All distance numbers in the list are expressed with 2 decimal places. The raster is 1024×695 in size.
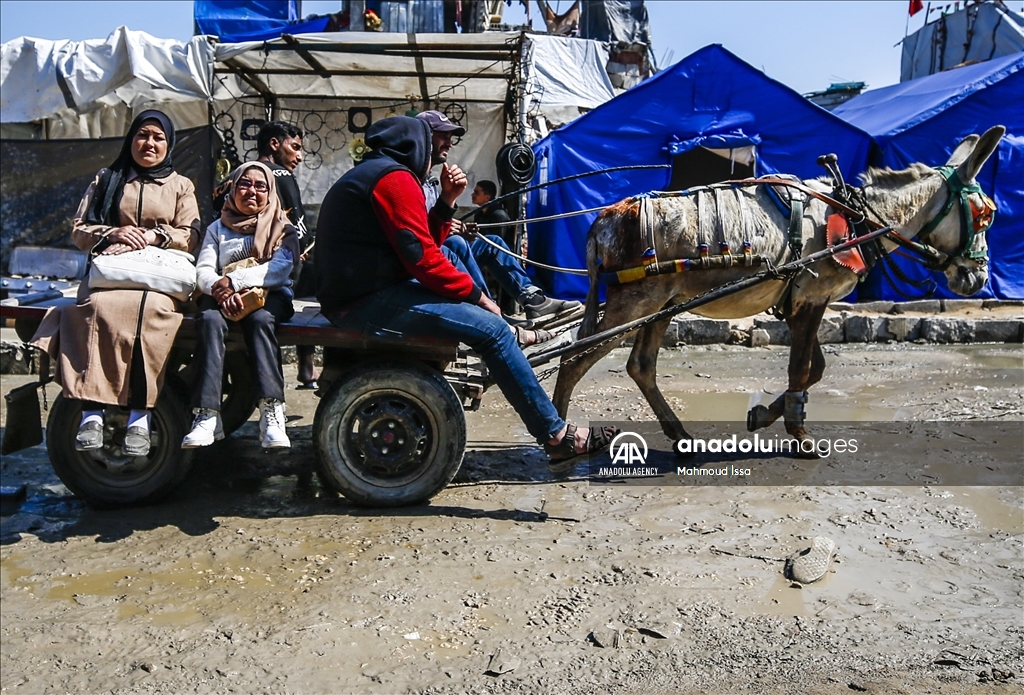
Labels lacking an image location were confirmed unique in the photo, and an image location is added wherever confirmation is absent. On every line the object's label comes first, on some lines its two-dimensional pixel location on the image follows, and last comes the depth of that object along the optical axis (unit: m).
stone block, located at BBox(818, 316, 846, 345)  9.91
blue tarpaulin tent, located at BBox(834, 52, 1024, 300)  11.30
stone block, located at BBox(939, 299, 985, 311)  10.91
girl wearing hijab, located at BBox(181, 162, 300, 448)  4.24
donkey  5.12
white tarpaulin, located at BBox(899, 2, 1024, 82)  17.16
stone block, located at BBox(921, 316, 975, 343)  9.80
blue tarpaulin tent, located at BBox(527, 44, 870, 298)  11.33
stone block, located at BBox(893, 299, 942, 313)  10.86
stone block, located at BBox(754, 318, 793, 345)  9.73
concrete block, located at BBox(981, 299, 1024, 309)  11.12
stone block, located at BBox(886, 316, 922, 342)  9.91
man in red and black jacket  4.18
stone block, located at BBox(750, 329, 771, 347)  9.70
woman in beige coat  4.18
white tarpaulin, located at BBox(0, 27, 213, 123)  11.21
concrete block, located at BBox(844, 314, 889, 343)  9.94
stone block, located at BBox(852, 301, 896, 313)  10.90
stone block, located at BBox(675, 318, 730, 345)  9.64
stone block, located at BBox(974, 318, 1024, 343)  9.77
